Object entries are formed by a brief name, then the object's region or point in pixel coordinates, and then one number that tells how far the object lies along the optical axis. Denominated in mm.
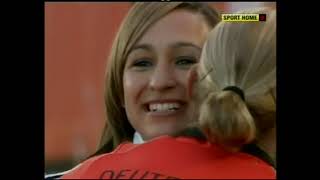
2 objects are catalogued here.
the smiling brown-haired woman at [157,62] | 3358
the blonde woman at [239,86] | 3186
